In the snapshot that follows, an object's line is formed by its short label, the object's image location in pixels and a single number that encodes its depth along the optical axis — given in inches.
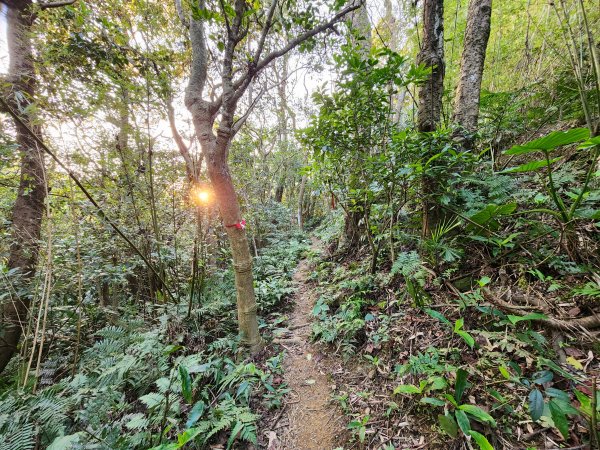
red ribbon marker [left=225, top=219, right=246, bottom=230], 107.6
